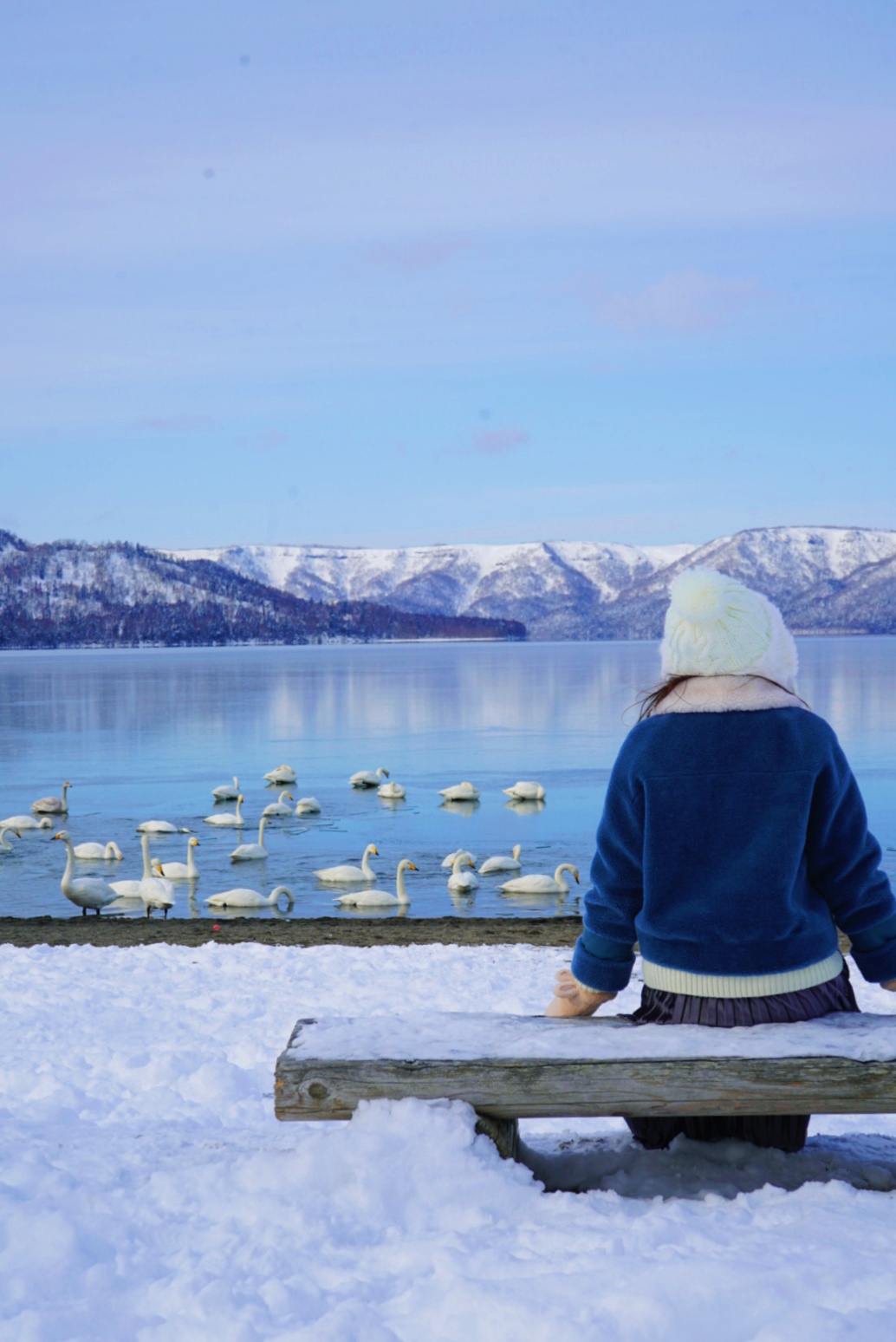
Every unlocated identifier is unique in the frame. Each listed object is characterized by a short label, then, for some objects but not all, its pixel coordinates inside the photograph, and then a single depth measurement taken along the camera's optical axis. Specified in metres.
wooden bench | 3.57
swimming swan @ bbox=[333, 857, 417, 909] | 18.97
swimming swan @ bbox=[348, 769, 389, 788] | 34.47
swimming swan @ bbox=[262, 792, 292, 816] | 29.08
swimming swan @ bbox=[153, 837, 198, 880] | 20.97
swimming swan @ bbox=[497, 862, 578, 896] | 19.67
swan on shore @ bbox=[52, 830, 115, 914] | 18.17
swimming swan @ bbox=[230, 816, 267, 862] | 23.27
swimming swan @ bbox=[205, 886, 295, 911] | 18.62
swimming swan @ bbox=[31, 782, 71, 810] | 29.08
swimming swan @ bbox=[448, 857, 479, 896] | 20.16
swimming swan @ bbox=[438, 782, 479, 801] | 30.59
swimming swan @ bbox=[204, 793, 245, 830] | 27.30
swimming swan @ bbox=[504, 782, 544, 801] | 30.78
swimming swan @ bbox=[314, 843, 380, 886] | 20.69
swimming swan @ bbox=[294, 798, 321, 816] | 29.81
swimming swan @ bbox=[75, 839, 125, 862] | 23.12
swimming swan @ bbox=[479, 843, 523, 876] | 21.75
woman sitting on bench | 3.61
